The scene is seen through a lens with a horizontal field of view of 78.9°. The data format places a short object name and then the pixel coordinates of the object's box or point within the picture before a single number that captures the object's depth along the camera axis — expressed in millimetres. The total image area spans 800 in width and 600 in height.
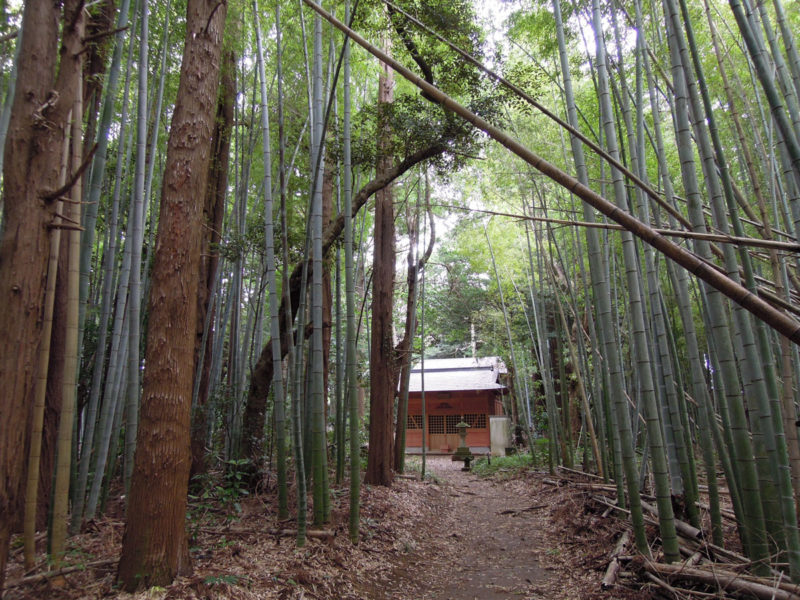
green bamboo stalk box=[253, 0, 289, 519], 3041
